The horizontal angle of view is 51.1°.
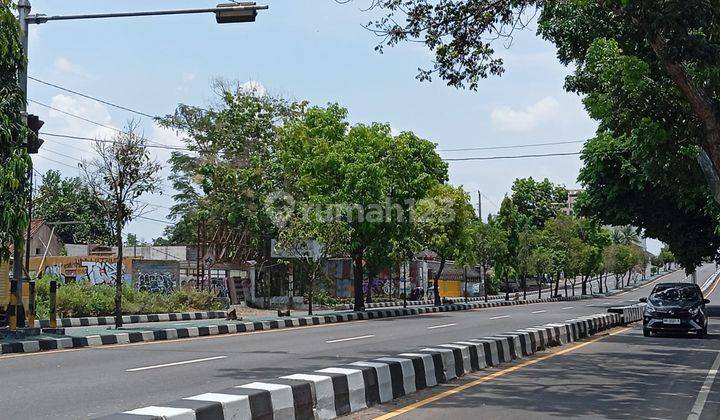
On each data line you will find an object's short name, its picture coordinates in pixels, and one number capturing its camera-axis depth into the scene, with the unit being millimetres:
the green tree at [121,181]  20781
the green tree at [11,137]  13102
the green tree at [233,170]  41719
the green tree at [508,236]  61512
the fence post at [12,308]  16734
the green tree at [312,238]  30375
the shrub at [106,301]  27562
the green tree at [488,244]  56031
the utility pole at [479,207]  64975
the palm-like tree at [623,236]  103844
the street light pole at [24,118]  15786
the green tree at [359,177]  31453
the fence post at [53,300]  19094
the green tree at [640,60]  11867
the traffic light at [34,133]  16188
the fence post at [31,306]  17781
